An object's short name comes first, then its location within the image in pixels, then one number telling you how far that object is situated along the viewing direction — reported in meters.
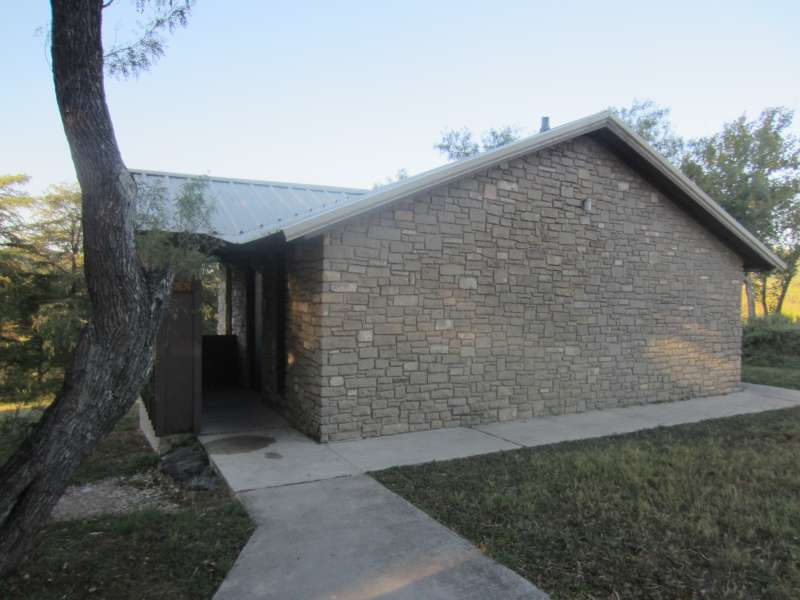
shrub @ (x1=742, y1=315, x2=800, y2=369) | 15.23
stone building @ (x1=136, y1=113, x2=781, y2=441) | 6.60
